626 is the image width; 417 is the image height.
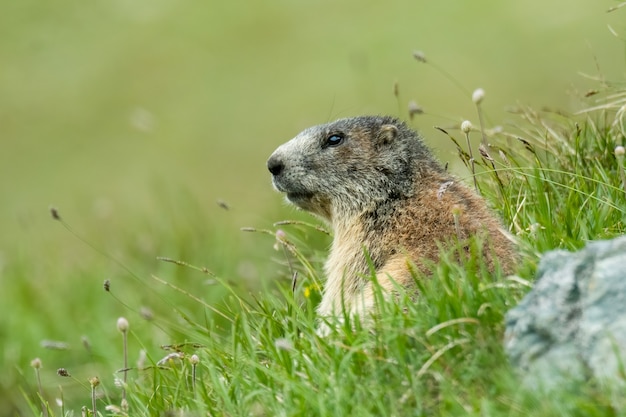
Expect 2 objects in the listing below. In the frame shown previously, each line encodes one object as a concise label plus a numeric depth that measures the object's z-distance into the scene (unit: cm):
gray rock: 798
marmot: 1149
